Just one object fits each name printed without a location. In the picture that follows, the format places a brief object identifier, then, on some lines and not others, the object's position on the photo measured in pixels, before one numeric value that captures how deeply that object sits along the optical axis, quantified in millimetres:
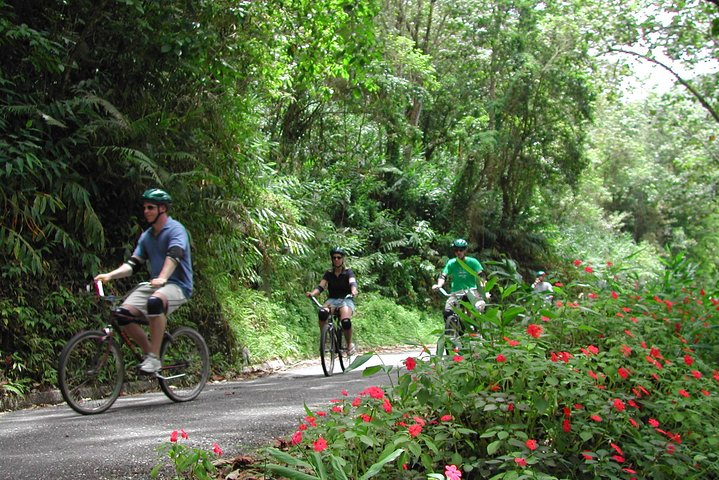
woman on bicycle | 11734
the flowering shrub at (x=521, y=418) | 4027
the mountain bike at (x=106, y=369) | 7379
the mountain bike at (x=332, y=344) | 11375
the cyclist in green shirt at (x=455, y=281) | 11062
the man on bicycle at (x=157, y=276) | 7633
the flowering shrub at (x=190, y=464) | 3924
